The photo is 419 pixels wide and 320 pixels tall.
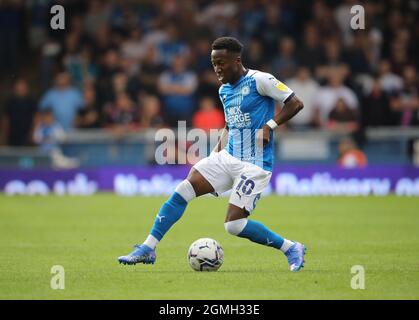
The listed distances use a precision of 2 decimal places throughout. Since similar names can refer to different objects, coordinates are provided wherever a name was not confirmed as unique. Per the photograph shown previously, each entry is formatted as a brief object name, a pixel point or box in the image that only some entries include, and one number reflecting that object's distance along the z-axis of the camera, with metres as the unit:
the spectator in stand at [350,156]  20.97
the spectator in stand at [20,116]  21.50
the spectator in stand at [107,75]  21.66
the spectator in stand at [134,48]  22.80
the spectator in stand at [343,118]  20.64
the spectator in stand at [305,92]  20.91
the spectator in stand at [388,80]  21.56
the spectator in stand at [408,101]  21.11
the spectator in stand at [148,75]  21.72
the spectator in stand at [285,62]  21.50
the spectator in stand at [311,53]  21.94
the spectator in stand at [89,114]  21.44
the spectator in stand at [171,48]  22.47
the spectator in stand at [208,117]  20.69
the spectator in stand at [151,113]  21.12
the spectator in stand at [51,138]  21.06
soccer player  9.83
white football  9.90
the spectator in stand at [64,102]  21.44
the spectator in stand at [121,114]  21.20
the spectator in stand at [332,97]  20.86
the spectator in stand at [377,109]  20.88
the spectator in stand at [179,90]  21.59
